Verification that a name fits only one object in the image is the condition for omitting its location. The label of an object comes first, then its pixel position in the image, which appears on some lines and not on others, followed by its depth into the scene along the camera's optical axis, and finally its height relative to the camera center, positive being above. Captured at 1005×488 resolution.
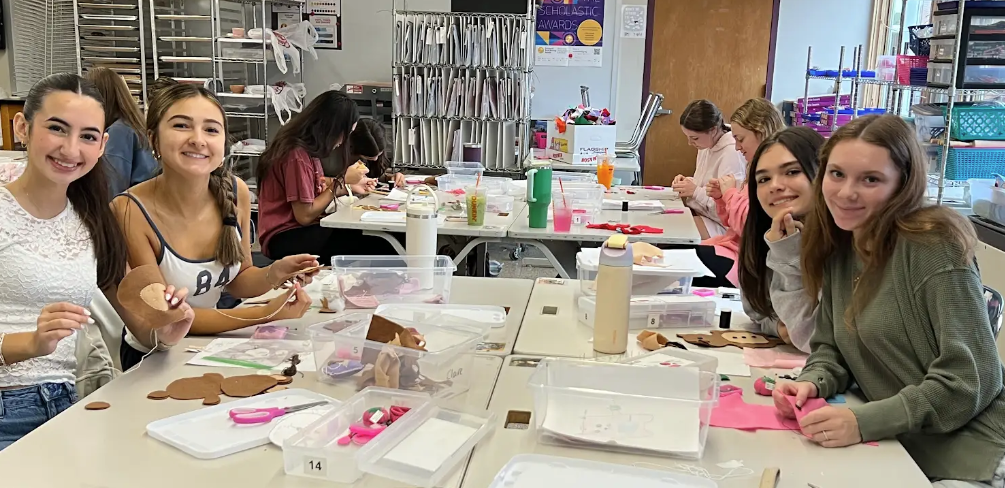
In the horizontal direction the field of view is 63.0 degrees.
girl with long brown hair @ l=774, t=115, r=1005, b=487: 1.45 -0.39
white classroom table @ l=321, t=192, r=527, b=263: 3.35 -0.53
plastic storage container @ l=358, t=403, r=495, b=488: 1.24 -0.55
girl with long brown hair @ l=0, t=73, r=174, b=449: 1.74 -0.33
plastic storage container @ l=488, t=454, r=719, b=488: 1.23 -0.56
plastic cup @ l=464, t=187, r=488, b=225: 3.38 -0.45
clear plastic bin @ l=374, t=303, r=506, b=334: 1.82 -0.50
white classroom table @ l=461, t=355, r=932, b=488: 1.28 -0.57
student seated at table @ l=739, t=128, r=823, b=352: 1.88 -0.31
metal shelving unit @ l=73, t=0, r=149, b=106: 6.00 +0.34
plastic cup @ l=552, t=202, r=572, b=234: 3.32 -0.48
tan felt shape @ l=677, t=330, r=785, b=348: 1.92 -0.55
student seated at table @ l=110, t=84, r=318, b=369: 2.01 -0.33
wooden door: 6.64 +0.42
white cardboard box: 5.30 -0.26
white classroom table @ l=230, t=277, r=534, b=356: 1.91 -0.55
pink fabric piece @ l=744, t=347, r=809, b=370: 1.81 -0.56
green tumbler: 3.40 -0.41
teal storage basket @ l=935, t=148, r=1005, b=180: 3.71 -0.23
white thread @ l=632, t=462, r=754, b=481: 1.28 -0.57
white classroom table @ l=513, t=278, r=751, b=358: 1.86 -0.55
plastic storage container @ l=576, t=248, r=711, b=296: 2.12 -0.45
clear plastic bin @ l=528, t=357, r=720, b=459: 1.35 -0.52
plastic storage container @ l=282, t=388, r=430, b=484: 1.23 -0.54
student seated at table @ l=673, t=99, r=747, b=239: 4.17 -0.28
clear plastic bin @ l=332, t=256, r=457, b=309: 2.09 -0.47
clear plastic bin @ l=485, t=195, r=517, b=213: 3.83 -0.48
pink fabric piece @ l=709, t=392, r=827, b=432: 1.47 -0.56
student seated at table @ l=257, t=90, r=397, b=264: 3.78 -0.42
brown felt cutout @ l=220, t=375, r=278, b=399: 1.56 -0.56
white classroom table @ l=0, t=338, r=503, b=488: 1.22 -0.57
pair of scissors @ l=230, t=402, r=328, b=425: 1.42 -0.56
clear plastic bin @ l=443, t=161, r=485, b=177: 4.38 -0.39
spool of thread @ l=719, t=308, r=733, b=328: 2.07 -0.54
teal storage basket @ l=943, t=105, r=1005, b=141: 3.64 -0.05
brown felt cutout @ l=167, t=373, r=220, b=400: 1.54 -0.57
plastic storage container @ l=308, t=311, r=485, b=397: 1.53 -0.50
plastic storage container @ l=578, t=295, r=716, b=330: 2.01 -0.51
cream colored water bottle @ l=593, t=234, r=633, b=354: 1.75 -0.42
